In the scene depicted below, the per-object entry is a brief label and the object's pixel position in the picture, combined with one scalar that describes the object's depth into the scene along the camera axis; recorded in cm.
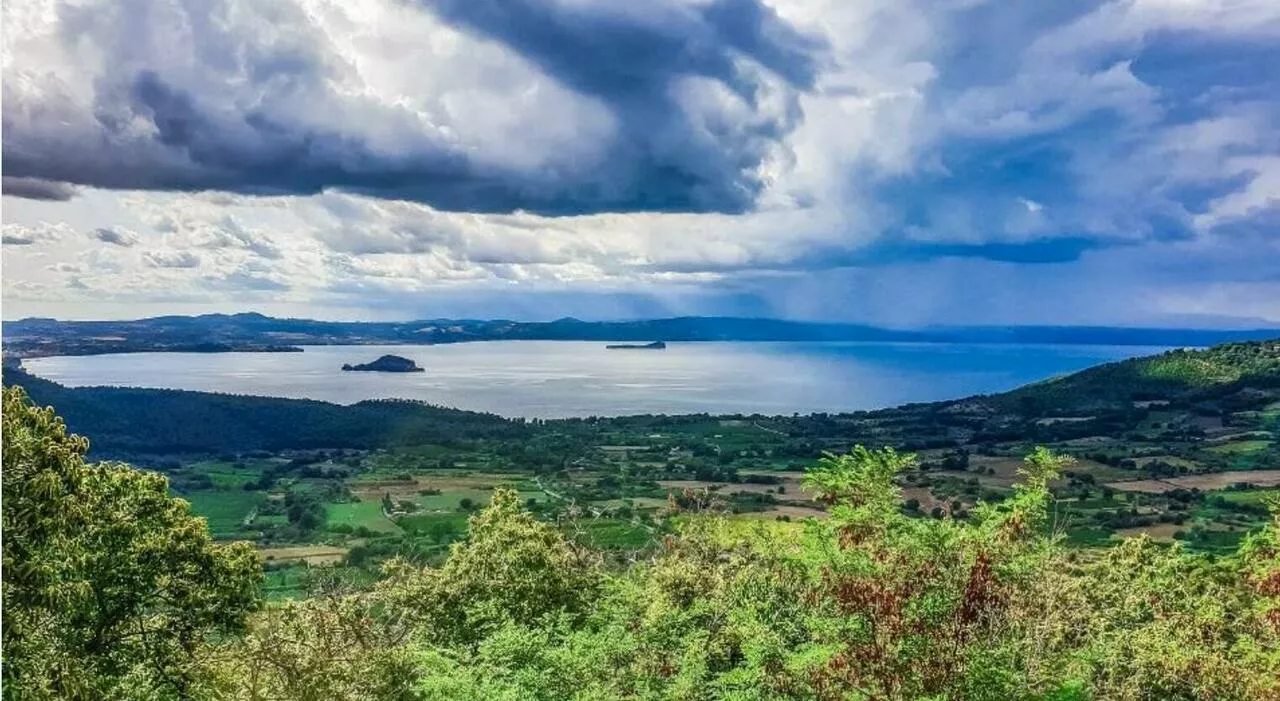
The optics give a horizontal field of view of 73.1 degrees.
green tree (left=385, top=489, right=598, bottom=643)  1702
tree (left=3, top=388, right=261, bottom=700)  895
